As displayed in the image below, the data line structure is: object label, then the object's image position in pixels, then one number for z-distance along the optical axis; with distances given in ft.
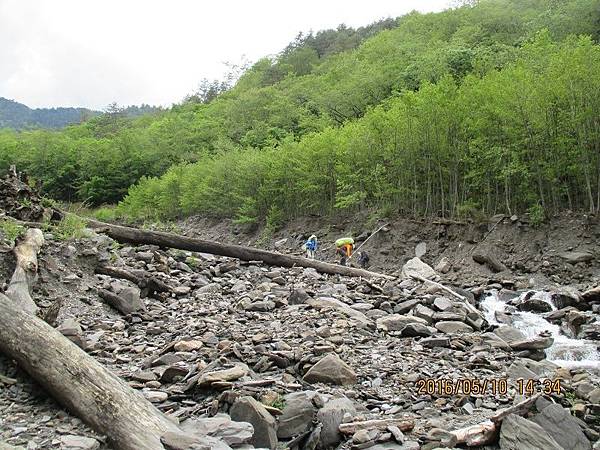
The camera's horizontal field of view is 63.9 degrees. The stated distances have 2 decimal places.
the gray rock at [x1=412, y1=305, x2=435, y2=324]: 33.13
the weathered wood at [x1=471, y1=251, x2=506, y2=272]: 62.54
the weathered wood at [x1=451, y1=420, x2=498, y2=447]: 16.24
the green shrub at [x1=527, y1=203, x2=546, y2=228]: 64.69
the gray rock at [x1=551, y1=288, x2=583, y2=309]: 47.75
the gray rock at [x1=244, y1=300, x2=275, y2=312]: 31.36
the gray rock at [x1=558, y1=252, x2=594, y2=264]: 57.52
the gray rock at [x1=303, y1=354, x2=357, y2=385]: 20.22
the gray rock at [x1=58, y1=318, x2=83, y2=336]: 21.99
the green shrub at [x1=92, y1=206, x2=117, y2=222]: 171.01
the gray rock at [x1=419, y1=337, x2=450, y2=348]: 27.27
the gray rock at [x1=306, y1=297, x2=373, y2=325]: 30.32
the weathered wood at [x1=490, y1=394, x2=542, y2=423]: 17.10
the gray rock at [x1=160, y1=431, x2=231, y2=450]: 12.94
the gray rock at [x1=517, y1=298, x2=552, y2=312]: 46.93
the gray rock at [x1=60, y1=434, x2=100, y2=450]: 12.19
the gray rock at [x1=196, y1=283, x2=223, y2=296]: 35.55
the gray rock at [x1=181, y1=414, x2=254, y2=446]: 14.39
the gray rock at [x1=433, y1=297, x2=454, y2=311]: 35.81
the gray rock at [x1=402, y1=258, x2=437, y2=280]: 57.64
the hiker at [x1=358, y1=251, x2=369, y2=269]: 72.38
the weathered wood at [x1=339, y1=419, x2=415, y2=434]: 16.11
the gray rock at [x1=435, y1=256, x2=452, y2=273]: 65.69
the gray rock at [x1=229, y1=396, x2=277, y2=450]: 15.11
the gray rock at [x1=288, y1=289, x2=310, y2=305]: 33.40
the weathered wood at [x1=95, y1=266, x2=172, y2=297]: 32.83
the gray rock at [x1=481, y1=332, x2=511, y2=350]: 29.01
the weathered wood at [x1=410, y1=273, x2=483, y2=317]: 37.63
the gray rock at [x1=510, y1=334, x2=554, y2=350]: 29.71
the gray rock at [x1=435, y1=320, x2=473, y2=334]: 31.53
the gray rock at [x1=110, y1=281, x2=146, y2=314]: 28.88
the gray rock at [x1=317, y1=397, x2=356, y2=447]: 15.93
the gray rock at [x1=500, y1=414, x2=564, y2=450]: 16.20
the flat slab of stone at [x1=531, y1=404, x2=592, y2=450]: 17.57
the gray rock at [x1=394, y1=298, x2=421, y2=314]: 35.09
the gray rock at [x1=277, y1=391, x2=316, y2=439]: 16.06
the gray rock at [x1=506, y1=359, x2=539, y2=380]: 23.85
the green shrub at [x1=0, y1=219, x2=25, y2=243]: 29.13
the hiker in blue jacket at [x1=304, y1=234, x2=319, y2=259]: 65.99
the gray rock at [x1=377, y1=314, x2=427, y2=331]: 29.73
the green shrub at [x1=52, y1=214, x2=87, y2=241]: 33.73
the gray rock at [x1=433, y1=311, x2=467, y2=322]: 33.37
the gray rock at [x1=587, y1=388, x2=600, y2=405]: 20.95
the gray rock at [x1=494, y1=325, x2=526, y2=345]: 31.76
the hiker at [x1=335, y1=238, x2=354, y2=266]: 61.31
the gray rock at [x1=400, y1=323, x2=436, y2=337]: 28.66
